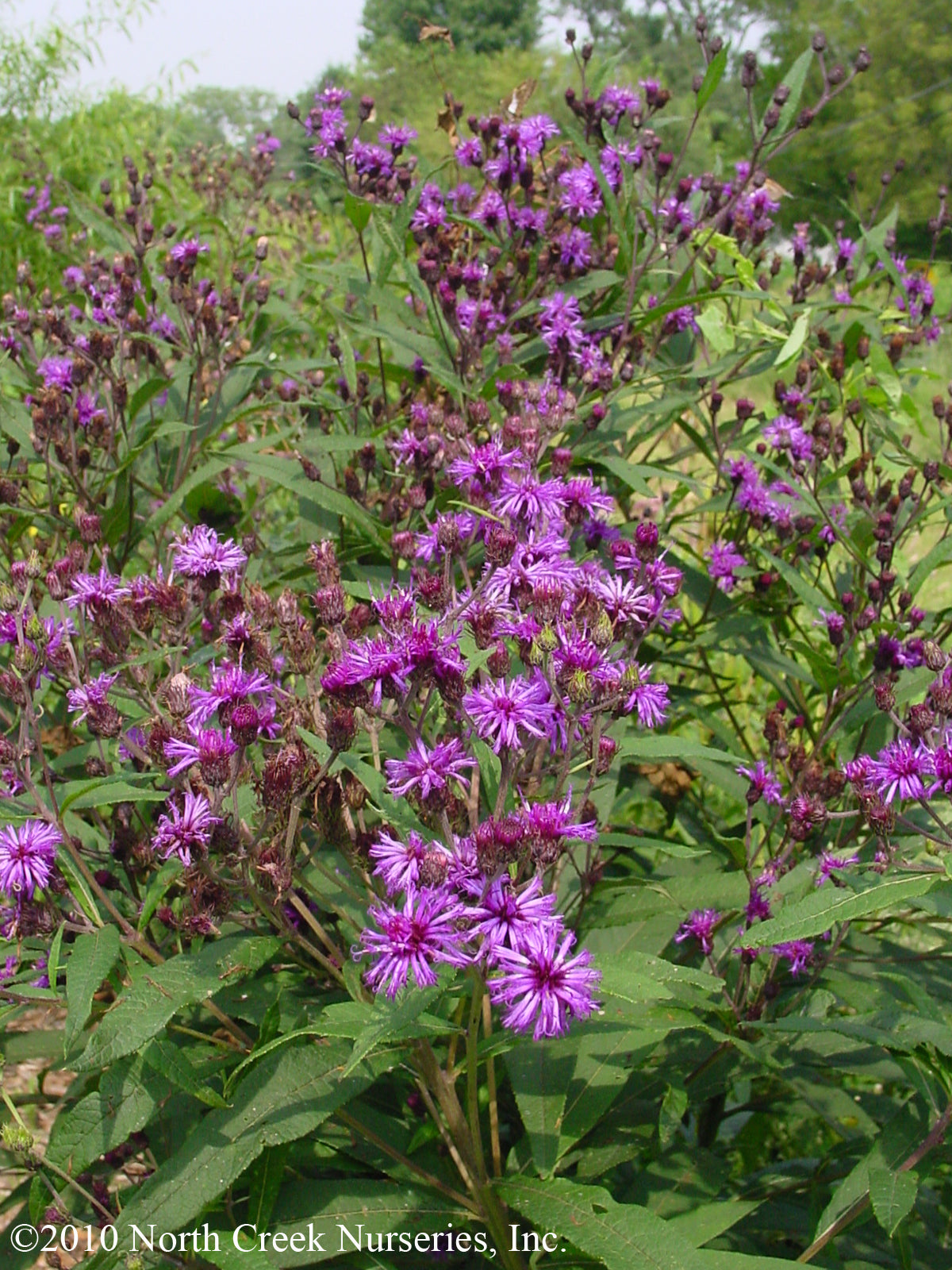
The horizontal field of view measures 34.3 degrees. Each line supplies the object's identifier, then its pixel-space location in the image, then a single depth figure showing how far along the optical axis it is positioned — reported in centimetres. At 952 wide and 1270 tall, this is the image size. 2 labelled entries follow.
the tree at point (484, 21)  2992
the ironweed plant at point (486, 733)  36
